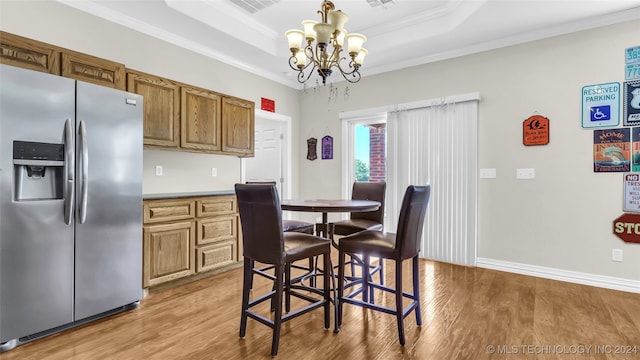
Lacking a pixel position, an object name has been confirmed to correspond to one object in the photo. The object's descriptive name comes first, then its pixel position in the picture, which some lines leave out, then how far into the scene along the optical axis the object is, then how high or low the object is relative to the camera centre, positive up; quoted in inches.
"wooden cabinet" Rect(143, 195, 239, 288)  110.0 -23.2
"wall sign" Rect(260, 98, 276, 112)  184.1 +46.3
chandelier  93.2 +44.9
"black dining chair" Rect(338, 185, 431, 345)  78.5 -17.8
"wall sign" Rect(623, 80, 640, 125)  114.2 +30.0
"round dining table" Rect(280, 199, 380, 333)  85.1 -7.6
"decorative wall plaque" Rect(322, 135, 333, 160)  197.2 +21.4
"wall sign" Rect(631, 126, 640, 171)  114.7 +12.8
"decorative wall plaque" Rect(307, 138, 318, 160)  204.4 +21.1
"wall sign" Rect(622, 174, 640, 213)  114.7 -3.9
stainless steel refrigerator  75.2 -6.8
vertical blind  147.9 +6.8
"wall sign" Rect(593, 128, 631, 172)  116.1 +12.4
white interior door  203.6 +17.3
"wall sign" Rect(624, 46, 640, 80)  114.7 +45.2
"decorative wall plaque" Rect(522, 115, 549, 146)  131.1 +22.2
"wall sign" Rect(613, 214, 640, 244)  115.0 -17.5
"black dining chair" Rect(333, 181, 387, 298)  117.0 -15.9
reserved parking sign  117.6 +30.3
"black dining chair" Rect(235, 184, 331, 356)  73.2 -17.3
